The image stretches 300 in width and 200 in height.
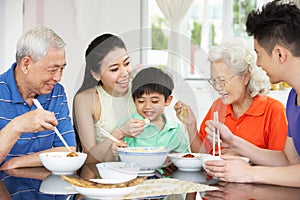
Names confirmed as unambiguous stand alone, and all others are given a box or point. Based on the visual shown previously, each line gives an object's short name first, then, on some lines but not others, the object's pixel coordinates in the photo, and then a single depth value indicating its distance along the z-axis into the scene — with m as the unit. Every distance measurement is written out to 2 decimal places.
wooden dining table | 1.32
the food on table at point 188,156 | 1.69
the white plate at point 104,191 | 1.22
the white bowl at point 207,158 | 1.62
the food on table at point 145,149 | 1.61
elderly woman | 2.13
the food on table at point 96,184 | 1.25
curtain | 4.49
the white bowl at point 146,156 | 1.58
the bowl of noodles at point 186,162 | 1.66
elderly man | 1.98
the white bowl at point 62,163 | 1.56
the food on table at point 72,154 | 1.64
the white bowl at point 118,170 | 1.47
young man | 1.55
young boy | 1.56
